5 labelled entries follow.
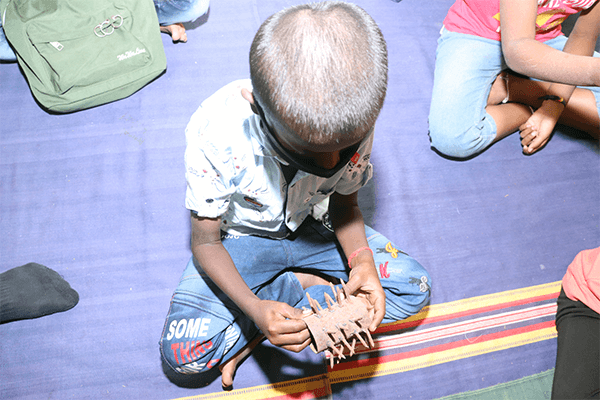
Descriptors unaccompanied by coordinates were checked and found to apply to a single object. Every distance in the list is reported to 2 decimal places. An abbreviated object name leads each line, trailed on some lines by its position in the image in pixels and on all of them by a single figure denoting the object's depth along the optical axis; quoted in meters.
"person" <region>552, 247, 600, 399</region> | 1.07
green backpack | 1.43
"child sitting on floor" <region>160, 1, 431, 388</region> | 0.57
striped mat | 1.19
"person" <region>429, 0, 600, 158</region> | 1.42
